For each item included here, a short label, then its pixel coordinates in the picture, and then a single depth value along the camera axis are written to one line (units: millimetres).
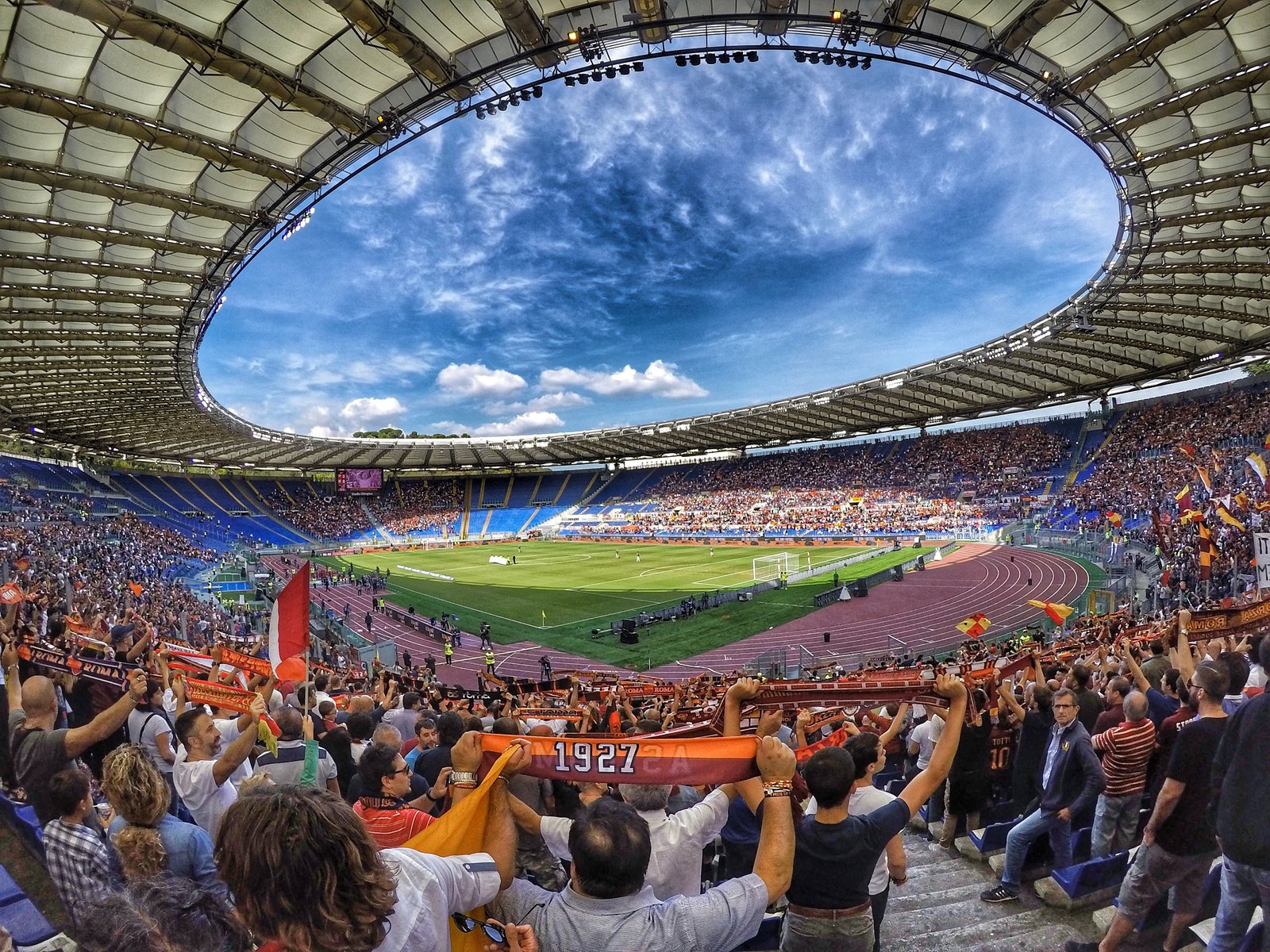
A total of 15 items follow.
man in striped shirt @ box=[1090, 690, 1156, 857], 4691
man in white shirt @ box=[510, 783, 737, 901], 3100
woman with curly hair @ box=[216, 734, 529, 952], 1773
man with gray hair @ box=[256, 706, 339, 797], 4672
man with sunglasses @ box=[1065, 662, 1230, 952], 3639
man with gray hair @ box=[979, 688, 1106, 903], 4684
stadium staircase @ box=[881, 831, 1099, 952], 4256
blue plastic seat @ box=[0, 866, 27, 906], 3885
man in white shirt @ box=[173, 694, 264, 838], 3684
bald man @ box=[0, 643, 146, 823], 3748
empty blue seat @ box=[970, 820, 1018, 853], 5621
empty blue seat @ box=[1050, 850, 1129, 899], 4523
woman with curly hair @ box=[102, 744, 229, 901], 2779
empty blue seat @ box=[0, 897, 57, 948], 3527
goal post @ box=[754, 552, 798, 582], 34575
